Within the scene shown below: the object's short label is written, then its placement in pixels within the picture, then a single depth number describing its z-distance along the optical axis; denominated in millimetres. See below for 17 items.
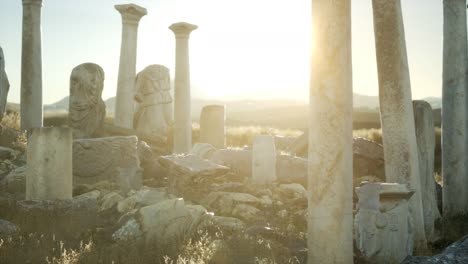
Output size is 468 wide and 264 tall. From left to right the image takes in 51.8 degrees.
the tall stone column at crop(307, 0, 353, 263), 5215
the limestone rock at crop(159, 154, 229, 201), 10359
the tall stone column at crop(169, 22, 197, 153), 17250
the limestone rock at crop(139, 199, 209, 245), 7090
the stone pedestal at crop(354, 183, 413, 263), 6516
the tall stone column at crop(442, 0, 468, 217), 10516
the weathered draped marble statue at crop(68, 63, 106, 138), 13141
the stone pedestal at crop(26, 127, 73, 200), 8398
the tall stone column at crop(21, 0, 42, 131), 15227
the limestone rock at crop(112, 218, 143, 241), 6992
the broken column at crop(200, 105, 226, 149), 15977
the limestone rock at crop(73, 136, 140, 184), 11344
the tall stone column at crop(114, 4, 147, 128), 17531
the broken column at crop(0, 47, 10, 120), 14234
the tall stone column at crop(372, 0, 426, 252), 7602
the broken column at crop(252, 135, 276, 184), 12031
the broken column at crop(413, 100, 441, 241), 8352
